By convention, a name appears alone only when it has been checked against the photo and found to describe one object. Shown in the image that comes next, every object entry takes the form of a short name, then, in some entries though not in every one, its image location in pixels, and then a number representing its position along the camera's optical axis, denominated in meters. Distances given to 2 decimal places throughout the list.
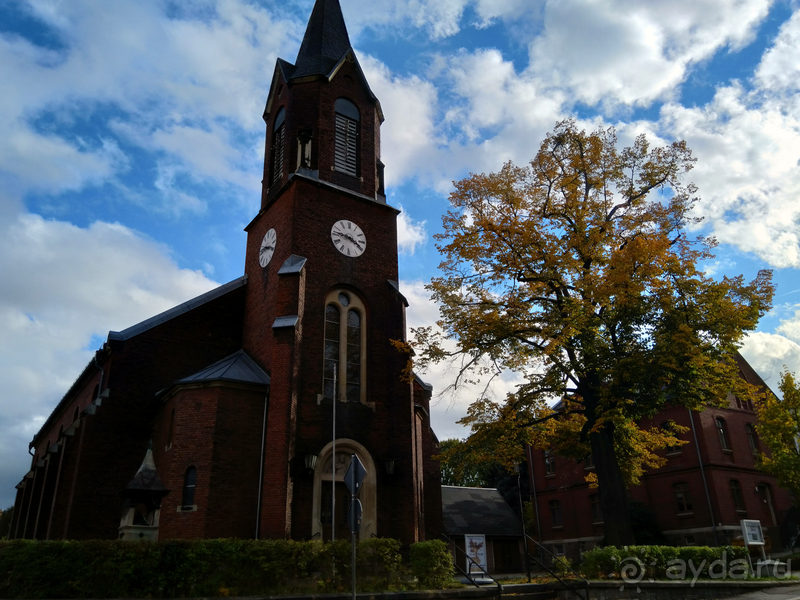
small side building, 33.56
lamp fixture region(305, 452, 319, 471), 17.53
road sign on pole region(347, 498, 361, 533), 10.36
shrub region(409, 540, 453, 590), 14.60
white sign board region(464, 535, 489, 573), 18.00
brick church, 17.56
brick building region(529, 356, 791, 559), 31.30
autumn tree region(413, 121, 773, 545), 17.05
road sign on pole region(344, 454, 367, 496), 10.51
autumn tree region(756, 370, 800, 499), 28.80
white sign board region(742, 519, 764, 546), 19.91
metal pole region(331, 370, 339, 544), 16.91
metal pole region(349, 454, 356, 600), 10.33
